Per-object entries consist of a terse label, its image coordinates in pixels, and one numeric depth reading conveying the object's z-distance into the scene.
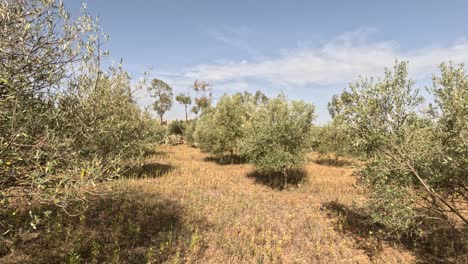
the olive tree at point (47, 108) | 4.50
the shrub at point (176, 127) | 68.44
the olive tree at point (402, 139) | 7.91
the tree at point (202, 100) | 69.02
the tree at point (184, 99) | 75.12
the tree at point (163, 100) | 74.25
